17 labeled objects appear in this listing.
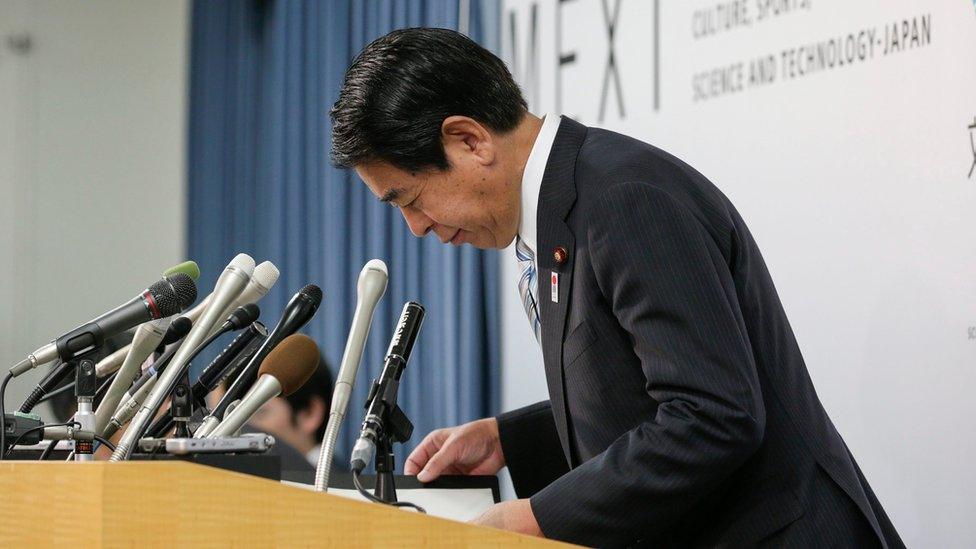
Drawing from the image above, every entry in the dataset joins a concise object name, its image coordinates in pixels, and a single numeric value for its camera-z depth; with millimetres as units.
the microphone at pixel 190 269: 4131
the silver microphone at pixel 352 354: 3913
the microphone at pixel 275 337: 3990
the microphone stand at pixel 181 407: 4008
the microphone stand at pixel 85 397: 3993
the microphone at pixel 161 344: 4053
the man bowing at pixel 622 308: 3838
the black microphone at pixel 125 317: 3966
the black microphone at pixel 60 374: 4053
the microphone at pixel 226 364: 4054
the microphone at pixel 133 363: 4109
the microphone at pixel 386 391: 3877
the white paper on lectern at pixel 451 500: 4198
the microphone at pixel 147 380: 4062
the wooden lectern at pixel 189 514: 3566
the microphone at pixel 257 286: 4104
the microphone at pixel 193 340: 3950
